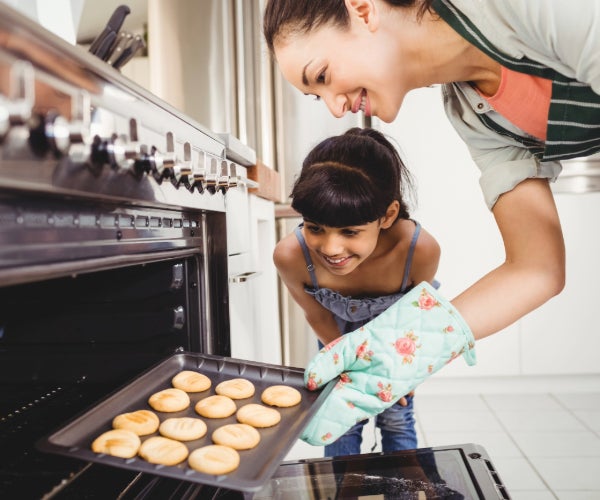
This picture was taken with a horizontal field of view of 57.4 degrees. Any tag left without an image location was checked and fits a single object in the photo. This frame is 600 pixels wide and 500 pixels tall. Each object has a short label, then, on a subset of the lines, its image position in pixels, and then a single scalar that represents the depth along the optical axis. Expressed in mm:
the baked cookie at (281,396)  813
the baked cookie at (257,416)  763
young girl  1322
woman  787
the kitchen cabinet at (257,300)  1122
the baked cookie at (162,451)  632
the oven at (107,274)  440
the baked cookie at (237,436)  702
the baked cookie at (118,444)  608
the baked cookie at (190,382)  818
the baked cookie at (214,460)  629
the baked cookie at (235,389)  826
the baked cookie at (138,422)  686
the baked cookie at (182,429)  712
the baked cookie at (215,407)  779
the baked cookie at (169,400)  767
